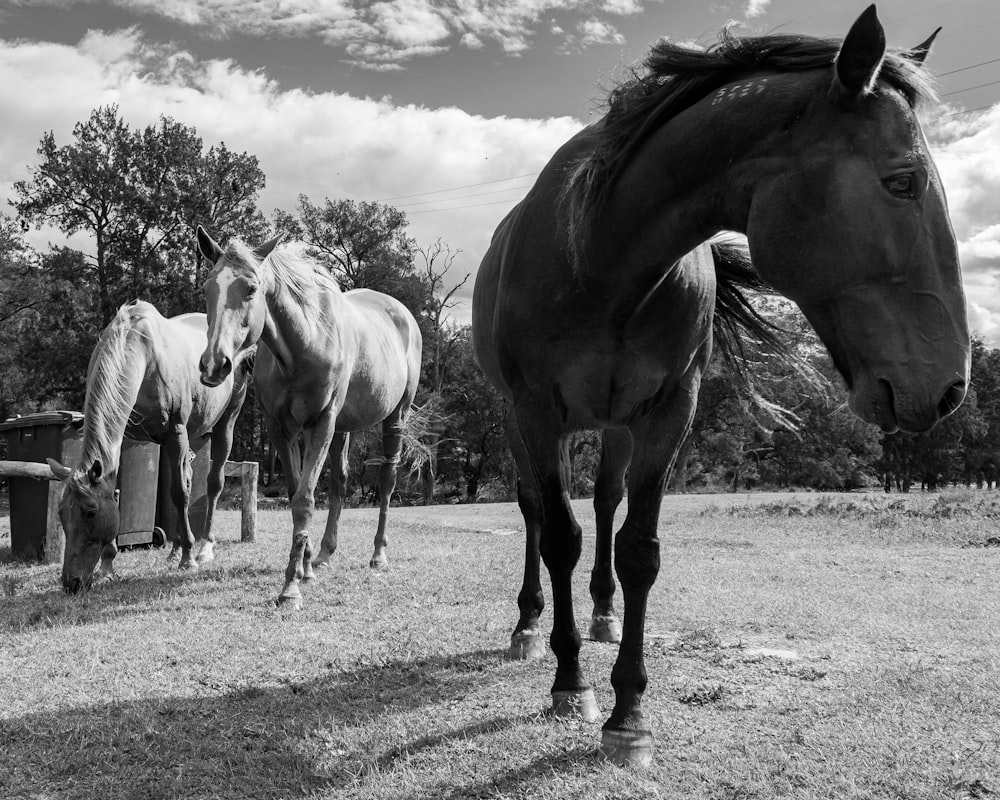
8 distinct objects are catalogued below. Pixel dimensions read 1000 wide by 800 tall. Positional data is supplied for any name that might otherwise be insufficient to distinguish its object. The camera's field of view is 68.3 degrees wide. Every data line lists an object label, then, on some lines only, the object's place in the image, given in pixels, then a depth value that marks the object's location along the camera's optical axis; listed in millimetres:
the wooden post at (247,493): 9359
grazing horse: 5375
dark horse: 1854
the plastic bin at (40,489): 7176
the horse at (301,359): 4965
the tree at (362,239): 33344
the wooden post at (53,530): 7156
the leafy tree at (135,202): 24438
